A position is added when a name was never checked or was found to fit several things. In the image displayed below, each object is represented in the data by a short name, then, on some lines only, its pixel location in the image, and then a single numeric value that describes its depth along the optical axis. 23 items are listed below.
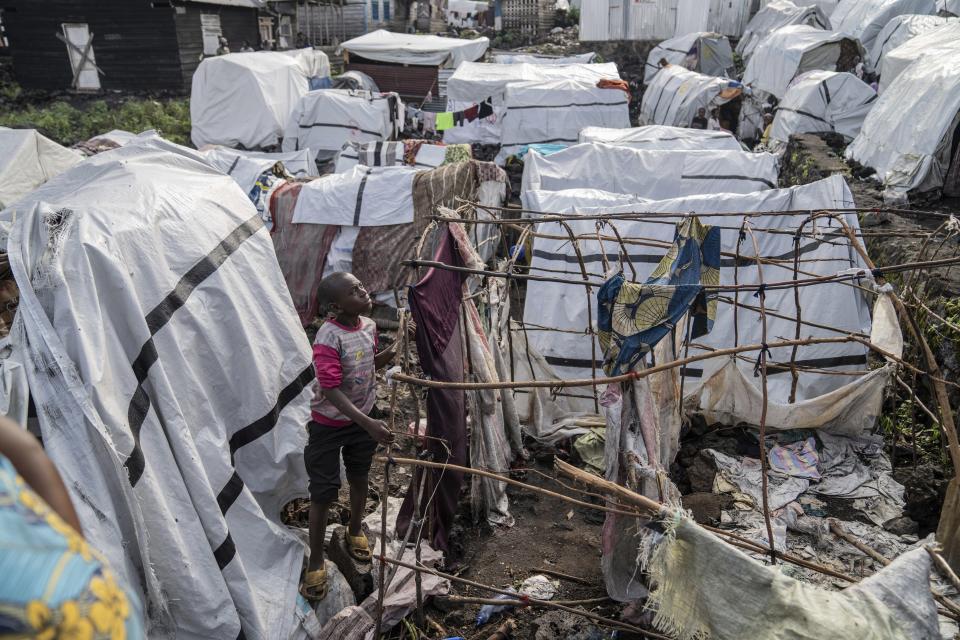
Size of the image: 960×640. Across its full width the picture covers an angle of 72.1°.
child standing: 3.28
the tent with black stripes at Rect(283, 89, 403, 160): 14.58
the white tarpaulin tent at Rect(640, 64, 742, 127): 16.95
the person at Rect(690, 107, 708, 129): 17.16
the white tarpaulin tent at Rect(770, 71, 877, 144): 13.98
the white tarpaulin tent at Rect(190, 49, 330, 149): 15.88
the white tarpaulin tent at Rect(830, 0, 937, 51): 17.86
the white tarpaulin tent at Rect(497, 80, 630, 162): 15.10
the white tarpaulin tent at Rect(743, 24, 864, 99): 17.28
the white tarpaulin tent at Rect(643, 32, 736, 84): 22.33
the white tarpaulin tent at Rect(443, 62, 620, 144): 15.56
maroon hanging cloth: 3.69
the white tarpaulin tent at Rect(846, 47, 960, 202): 9.09
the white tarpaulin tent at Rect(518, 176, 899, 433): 5.88
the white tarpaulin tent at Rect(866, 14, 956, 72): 15.39
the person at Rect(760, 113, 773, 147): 15.36
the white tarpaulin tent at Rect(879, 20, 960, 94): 12.09
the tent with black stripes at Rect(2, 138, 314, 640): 2.64
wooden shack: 19.78
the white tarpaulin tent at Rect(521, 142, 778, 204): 8.90
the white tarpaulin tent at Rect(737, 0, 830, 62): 21.59
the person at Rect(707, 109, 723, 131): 16.89
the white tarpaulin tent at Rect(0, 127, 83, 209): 8.45
